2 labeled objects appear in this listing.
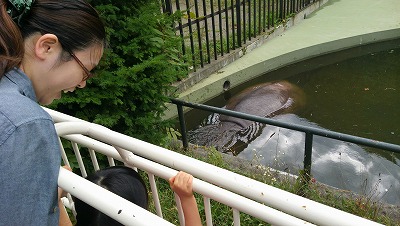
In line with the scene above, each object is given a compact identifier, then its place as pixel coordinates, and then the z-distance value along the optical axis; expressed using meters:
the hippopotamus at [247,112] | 4.56
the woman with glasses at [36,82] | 0.86
